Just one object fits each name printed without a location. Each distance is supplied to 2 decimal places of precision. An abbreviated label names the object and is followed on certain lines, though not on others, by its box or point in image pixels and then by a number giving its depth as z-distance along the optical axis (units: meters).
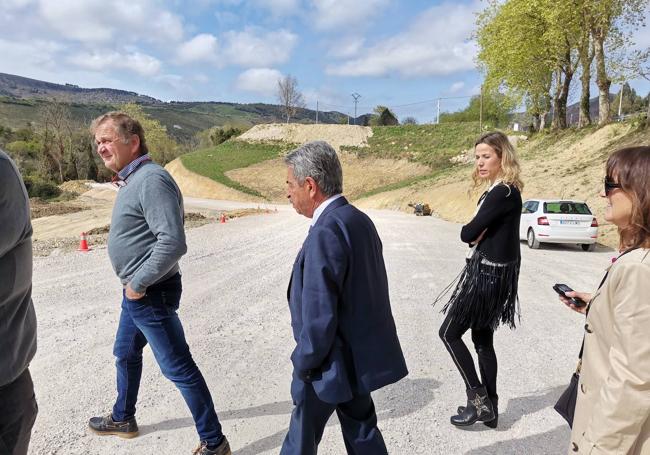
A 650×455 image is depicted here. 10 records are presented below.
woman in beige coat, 1.49
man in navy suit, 1.94
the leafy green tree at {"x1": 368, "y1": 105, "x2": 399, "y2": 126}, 79.81
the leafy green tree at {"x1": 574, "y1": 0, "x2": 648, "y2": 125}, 21.53
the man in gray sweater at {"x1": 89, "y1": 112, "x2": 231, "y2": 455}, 2.60
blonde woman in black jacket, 3.04
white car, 11.88
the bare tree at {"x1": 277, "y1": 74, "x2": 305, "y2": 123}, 84.44
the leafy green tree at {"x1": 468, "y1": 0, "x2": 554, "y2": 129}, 26.08
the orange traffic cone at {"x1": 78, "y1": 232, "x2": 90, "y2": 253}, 10.20
